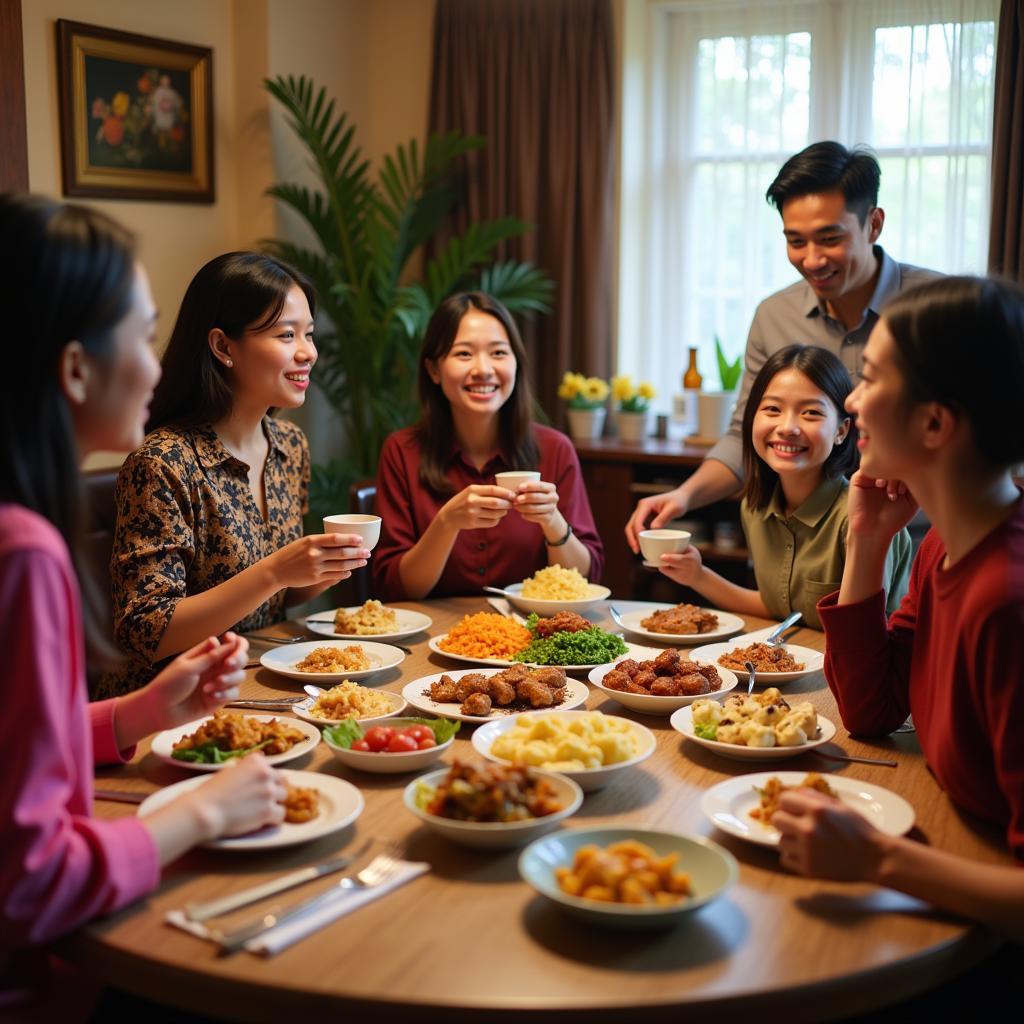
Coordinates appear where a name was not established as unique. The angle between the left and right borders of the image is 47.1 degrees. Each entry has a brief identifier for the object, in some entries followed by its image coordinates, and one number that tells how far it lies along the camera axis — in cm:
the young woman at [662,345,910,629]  254
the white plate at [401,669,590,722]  191
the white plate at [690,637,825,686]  212
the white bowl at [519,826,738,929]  124
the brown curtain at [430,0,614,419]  497
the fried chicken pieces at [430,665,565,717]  193
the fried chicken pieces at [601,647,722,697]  195
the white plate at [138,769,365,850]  143
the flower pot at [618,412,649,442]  488
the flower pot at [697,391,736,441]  470
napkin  123
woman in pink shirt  121
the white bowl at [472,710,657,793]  161
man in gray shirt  320
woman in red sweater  136
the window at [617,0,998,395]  463
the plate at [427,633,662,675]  219
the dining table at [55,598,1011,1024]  116
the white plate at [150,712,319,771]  168
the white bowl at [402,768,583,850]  141
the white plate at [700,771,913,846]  150
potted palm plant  479
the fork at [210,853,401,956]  123
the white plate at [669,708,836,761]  173
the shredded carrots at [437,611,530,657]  226
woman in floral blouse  223
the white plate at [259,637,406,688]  211
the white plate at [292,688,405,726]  183
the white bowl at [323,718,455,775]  166
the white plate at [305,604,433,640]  241
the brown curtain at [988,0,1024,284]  417
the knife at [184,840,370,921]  129
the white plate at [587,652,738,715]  193
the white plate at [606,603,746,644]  238
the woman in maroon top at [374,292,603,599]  296
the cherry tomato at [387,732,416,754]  168
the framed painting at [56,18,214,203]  435
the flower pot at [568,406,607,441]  497
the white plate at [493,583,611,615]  255
